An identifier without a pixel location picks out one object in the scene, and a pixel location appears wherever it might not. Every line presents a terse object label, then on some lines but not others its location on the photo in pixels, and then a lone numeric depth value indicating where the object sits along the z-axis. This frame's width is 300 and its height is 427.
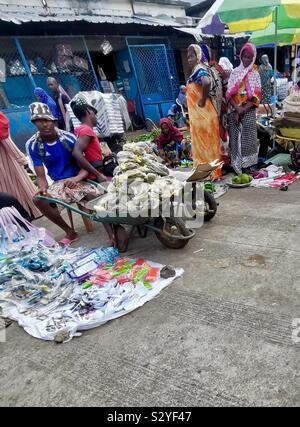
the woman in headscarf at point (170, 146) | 6.14
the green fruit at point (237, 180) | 5.09
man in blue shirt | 3.86
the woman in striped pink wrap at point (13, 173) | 4.76
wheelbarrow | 3.20
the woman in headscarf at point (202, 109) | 4.69
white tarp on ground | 2.55
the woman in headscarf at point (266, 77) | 10.91
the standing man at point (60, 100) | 7.38
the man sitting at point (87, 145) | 3.92
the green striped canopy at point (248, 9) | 4.91
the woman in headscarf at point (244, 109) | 4.70
